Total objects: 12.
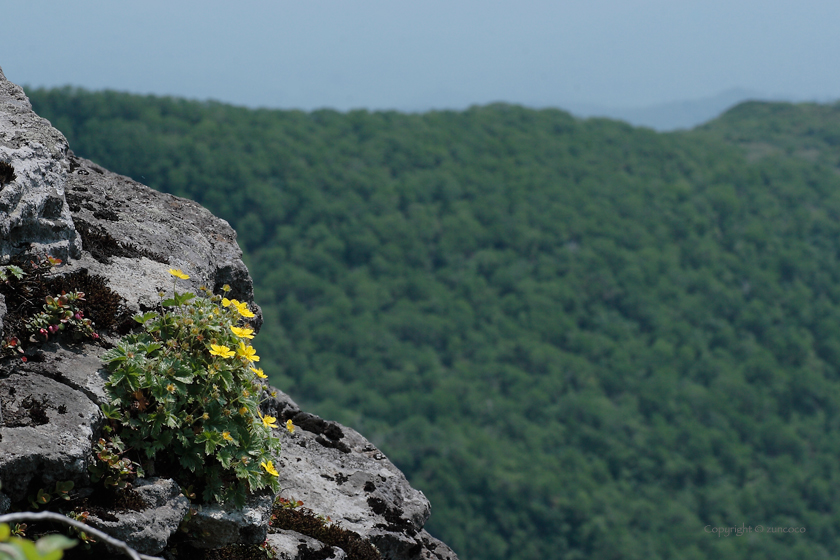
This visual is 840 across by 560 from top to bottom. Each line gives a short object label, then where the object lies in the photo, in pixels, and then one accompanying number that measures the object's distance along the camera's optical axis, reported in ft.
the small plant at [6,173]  35.24
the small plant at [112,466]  31.12
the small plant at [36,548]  13.41
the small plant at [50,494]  29.09
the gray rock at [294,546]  36.86
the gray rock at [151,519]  30.25
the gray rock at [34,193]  35.27
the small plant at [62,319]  33.91
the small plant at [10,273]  33.94
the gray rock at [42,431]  28.86
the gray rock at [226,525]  33.30
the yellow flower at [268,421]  36.14
